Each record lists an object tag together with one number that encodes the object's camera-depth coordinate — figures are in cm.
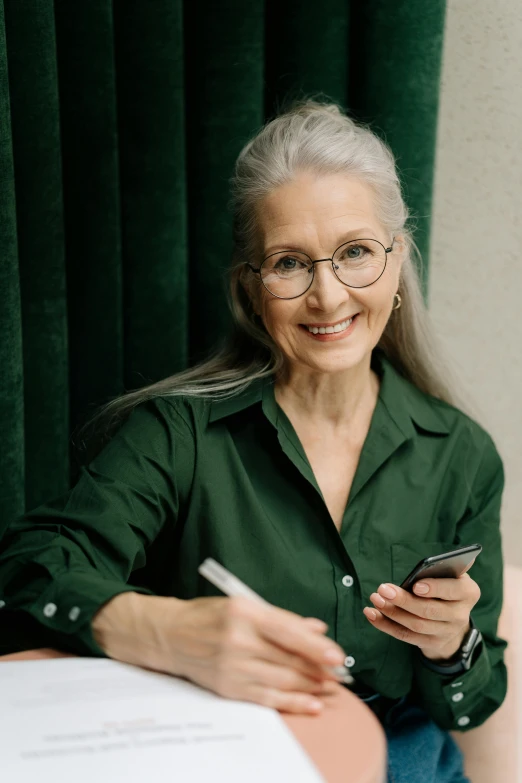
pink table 79
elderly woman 127
